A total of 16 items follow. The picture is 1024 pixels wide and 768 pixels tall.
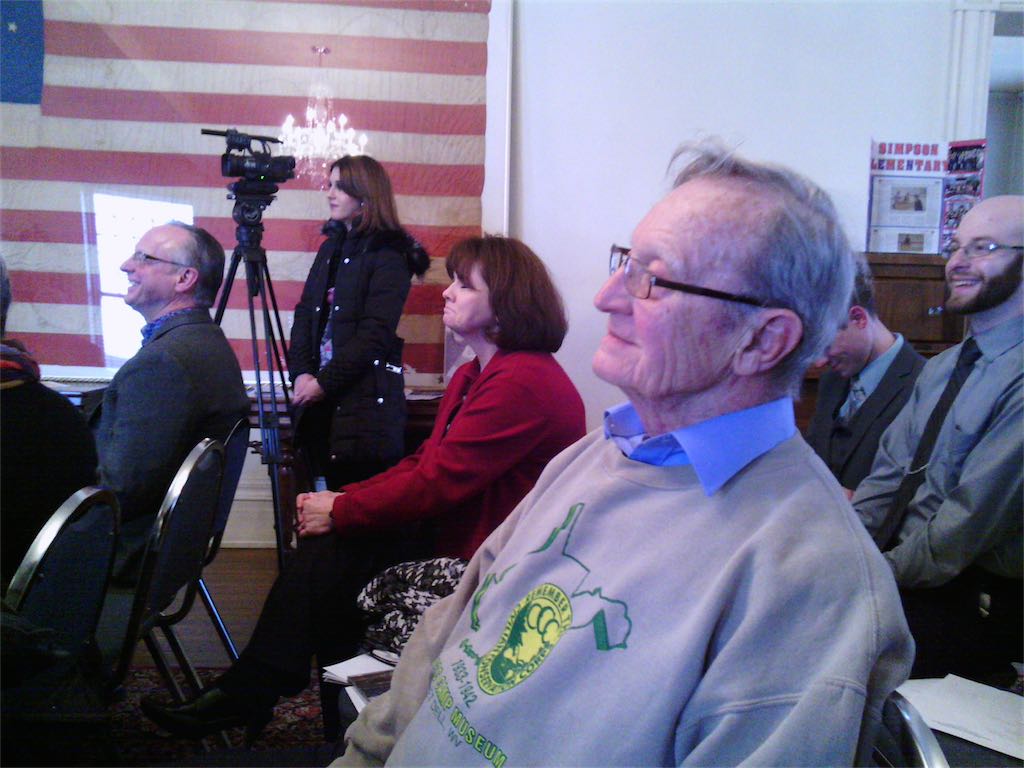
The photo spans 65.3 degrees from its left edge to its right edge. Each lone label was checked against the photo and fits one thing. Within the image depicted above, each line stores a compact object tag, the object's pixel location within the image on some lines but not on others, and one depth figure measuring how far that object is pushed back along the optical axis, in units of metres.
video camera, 2.71
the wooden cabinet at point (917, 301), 3.12
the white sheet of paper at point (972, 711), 1.04
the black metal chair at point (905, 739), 0.76
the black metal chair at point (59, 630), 1.12
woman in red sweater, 1.84
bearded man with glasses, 1.64
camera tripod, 2.70
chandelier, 3.32
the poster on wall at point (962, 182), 3.29
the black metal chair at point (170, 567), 1.59
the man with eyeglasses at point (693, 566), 0.73
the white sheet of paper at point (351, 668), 1.26
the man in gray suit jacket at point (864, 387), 2.26
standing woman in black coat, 2.76
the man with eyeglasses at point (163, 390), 1.88
